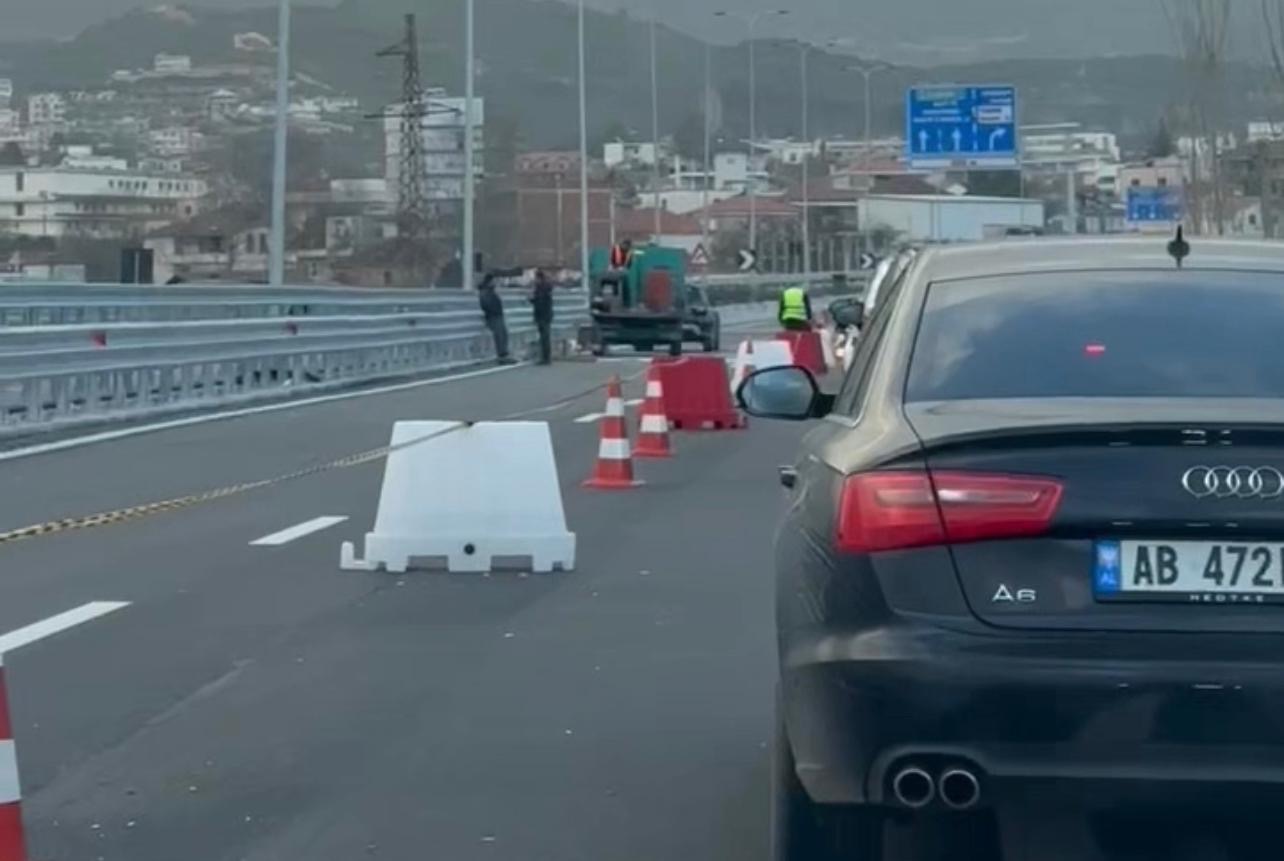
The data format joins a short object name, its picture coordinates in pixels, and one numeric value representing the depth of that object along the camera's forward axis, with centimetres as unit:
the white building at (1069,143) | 10319
